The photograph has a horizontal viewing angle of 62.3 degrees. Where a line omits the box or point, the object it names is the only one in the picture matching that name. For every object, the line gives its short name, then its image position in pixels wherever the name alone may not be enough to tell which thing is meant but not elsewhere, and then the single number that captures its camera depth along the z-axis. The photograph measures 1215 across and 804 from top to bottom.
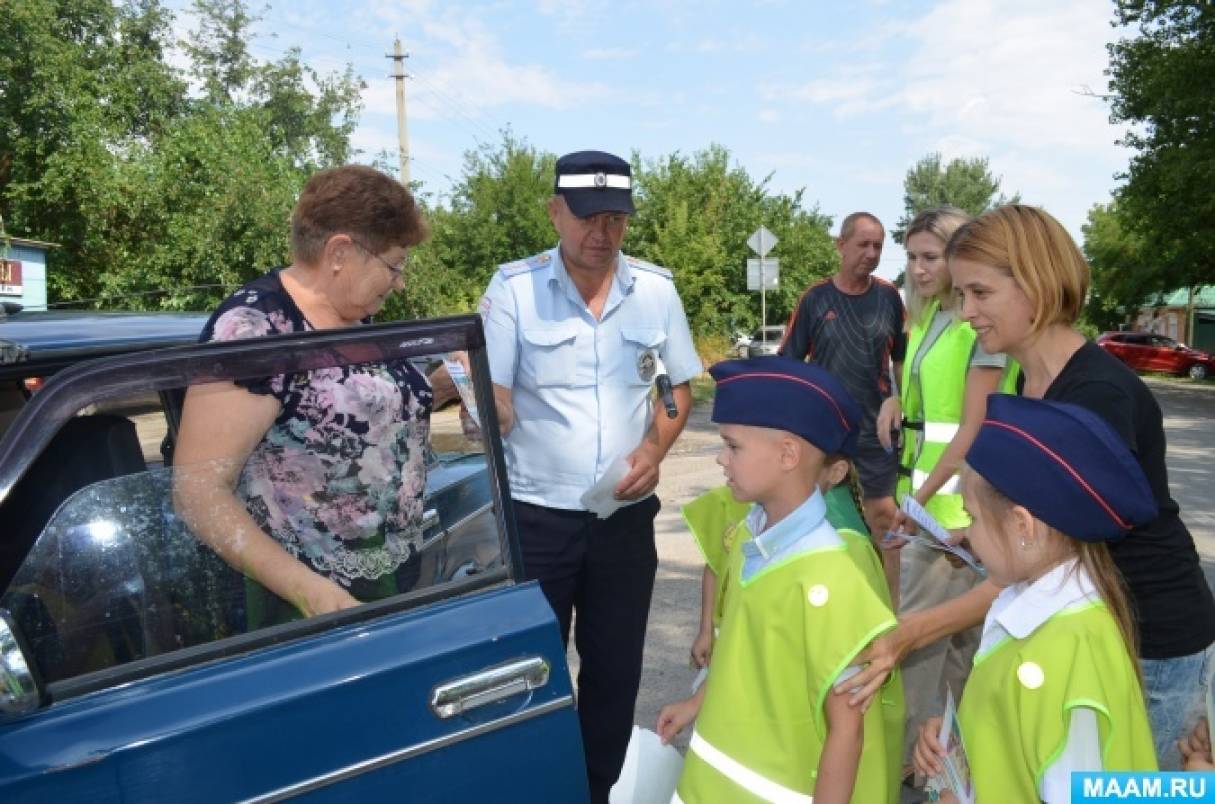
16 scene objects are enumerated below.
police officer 2.85
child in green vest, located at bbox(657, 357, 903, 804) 1.75
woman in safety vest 3.02
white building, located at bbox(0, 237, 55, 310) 14.65
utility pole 27.33
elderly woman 1.76
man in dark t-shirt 4.72
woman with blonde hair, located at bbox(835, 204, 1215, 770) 1.92
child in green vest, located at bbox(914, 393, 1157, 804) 1.50
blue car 1.51
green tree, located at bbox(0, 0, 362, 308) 17.36
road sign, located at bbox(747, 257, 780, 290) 16.77
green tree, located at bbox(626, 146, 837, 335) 23.42
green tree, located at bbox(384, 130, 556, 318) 28.58
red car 31.09
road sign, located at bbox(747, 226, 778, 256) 16.25
